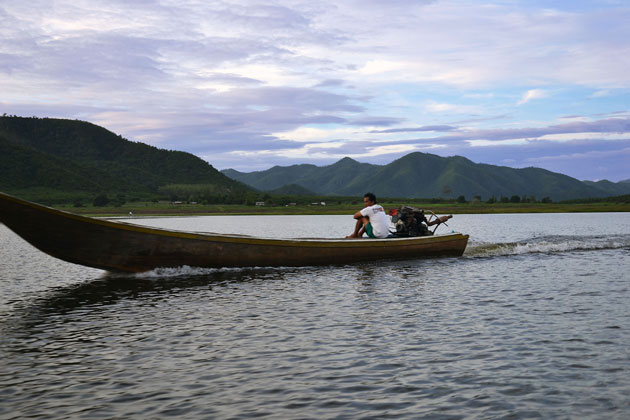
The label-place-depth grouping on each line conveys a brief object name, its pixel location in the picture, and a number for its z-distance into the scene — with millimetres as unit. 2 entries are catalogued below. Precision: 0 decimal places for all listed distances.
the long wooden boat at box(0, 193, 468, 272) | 16781
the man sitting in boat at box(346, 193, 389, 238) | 23500
